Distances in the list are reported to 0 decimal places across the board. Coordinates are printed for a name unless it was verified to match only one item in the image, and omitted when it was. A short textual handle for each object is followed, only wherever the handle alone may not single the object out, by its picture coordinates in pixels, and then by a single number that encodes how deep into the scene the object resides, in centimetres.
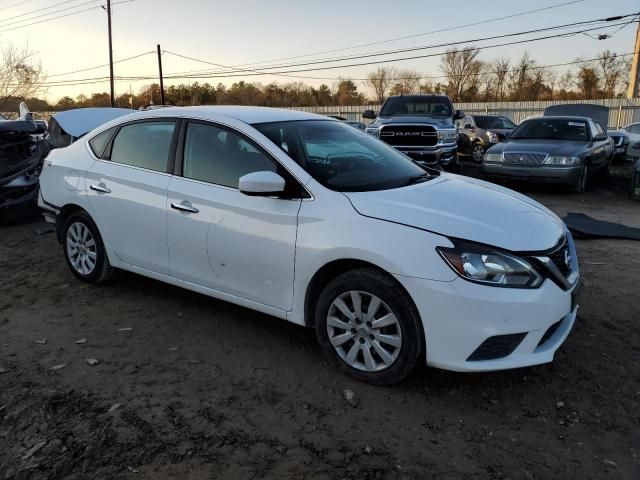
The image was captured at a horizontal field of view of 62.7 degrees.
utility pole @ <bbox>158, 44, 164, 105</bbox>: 4154
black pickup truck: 1109
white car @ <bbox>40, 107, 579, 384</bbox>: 289
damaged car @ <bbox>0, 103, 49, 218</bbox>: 771
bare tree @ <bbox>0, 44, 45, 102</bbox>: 2900
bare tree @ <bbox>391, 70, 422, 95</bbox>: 5750
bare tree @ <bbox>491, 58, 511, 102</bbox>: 5806
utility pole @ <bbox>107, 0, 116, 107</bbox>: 3575
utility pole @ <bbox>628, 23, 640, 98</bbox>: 3031
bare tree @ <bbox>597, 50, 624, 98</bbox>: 5104
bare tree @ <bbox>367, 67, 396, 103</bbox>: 6064
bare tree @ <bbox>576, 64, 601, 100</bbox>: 5103
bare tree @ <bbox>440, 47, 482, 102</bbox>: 6038
